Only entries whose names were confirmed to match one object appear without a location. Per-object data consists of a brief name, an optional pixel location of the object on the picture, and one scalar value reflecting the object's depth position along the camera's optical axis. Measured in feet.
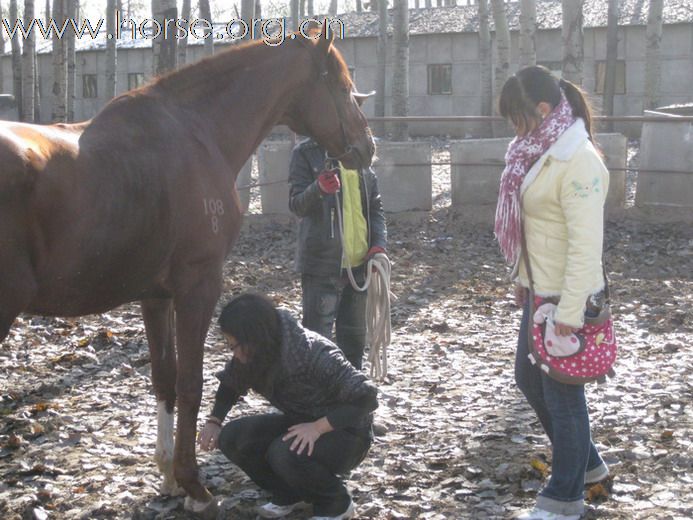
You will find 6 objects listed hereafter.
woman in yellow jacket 11.21
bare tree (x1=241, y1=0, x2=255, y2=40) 50.16
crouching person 11.95
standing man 15.90
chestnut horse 11.03
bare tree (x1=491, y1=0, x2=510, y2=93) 62.95
